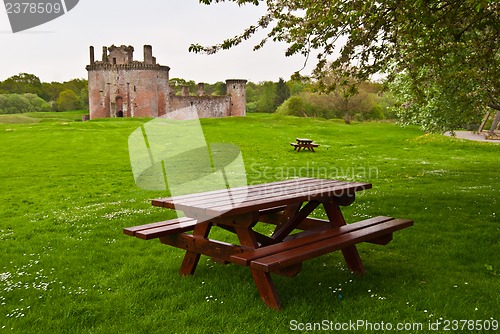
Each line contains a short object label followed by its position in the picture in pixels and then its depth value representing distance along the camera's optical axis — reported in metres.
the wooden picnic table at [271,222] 4.96
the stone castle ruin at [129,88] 68.56
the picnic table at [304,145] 27.92
